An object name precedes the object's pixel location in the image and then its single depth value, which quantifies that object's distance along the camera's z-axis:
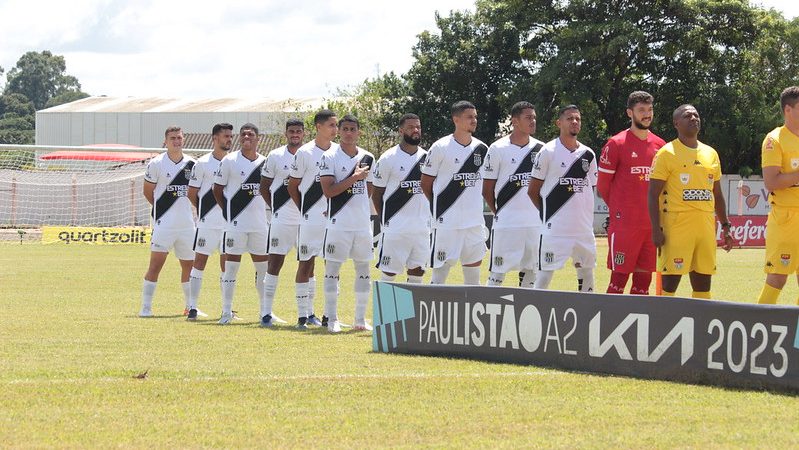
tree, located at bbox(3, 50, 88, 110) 185.38
